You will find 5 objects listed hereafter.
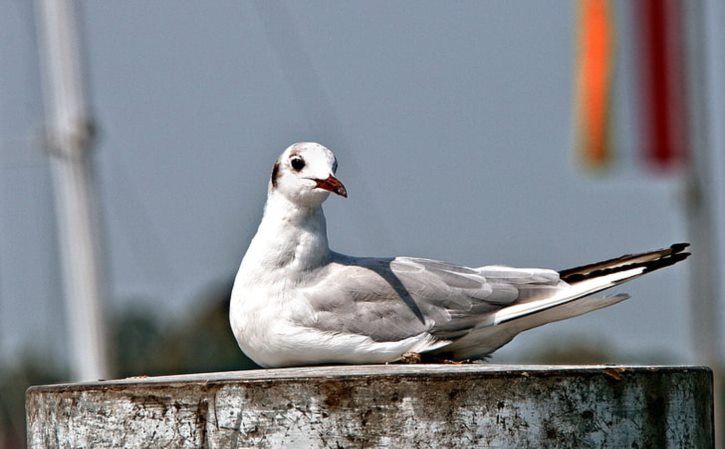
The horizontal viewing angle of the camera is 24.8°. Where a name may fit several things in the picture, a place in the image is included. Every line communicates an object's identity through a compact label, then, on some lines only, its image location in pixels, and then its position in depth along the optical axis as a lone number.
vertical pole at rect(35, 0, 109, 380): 22.42
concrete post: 6.45
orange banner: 23.30
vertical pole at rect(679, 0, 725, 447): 21.55
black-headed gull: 8.14
